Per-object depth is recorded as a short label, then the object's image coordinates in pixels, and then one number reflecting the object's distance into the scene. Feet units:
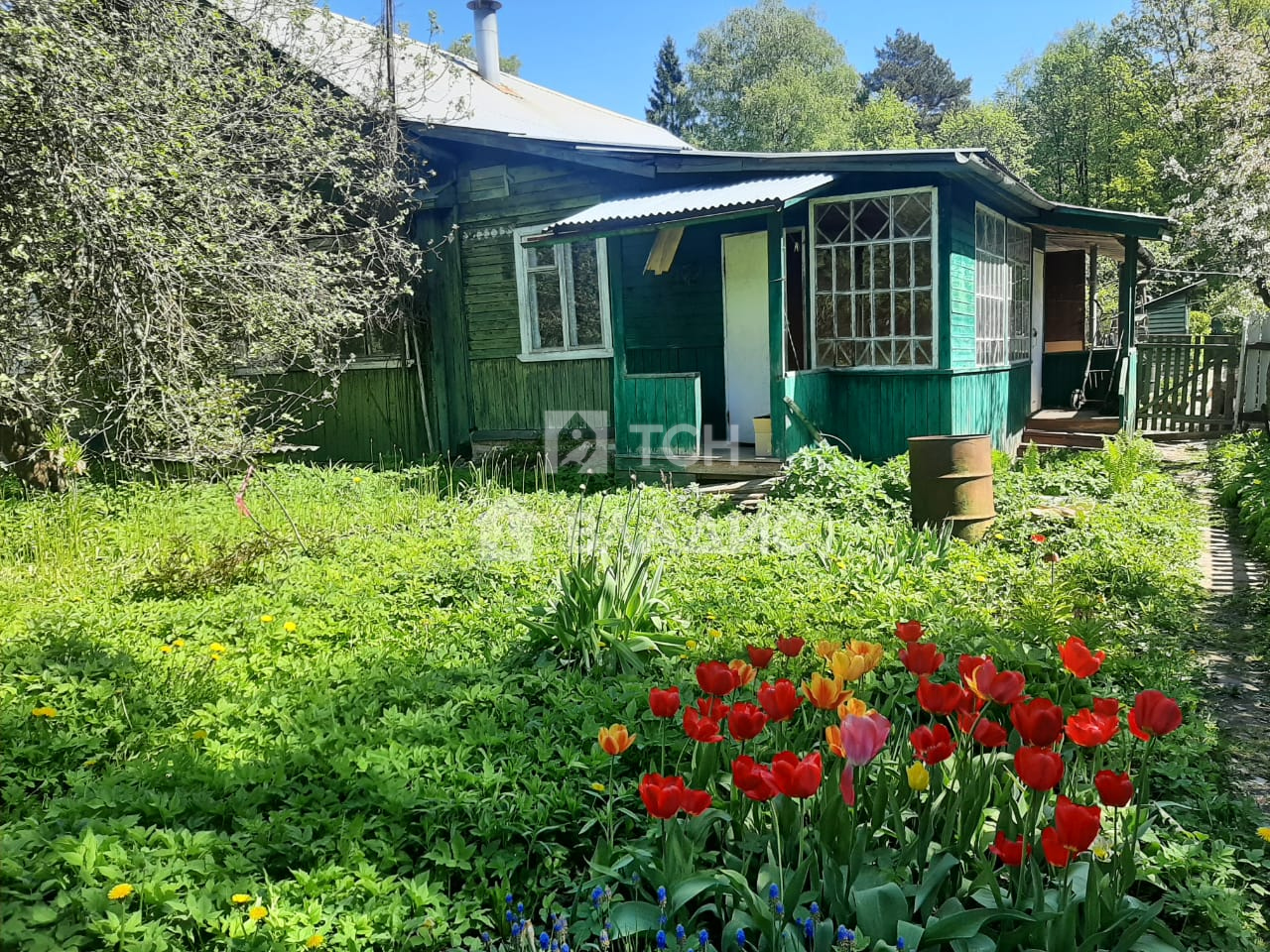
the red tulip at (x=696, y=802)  5.78
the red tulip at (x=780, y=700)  6.52
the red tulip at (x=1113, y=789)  5.35
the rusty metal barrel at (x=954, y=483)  20.07
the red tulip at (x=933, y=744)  6.11
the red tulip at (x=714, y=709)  7.69
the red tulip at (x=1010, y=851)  5.56
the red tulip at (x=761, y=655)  7.68
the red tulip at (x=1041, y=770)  5.66
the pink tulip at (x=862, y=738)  5.78
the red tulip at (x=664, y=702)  6.98
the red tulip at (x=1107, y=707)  6.06
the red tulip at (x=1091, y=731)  5.84
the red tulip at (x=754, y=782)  5.74
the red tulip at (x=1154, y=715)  5.89
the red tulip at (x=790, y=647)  7.75
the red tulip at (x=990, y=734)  6.17
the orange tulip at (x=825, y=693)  6.55
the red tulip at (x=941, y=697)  6.57
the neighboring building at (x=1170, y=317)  82.33
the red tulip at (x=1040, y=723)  5.89
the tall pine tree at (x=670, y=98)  147.21
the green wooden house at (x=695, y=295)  26.94
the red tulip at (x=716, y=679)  6.98
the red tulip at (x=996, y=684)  6.55
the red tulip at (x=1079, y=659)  6.77
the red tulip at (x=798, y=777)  5.60
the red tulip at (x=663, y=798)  5.71
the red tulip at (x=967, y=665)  6.79
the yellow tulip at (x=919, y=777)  6.23
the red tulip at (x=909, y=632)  7.86
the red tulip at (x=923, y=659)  7.11
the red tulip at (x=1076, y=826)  5.08
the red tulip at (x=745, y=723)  6.40
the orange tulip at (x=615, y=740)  6.66
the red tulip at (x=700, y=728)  6.63
